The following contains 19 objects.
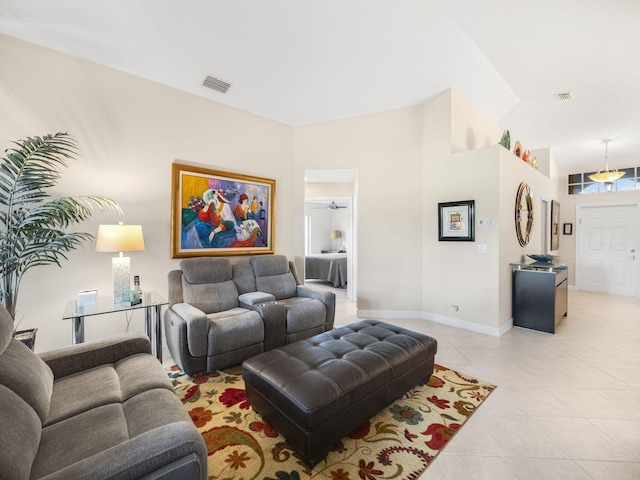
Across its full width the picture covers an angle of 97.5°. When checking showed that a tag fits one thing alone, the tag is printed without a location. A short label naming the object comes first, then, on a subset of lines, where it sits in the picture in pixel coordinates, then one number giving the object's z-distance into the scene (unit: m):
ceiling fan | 9.27
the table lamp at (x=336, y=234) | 10.68
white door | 5.80
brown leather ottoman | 1.50
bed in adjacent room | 6.71
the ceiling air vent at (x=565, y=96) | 3.80
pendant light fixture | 5.20
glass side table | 2.17
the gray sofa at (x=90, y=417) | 0.91
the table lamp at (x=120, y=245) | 2.38
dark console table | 3.53
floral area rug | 1.51
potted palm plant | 2.09
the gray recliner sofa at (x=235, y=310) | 2.47
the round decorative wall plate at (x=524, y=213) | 3.90
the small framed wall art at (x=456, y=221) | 3.63
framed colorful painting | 3.23
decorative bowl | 3.90
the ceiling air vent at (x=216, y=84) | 3.13
